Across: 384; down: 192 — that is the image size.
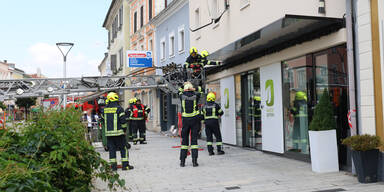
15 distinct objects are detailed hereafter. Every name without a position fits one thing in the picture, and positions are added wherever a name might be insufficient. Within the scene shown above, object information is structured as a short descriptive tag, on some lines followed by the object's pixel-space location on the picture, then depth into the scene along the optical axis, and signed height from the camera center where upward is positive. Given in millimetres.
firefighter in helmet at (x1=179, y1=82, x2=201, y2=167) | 10297 -46
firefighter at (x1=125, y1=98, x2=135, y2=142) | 17156 -225
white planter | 8172 -794
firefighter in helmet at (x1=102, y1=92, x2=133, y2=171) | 9914 -375
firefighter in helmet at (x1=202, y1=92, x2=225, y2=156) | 12484 -174
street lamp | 20547 +3368
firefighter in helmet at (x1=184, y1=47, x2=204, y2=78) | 13031 +1596
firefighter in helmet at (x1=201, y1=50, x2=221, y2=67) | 12938 +1735
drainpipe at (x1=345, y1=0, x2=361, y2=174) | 7695 +742
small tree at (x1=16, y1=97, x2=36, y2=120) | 67600 +2310
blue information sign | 23164 +3232
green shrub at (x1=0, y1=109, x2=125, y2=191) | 4348 -427
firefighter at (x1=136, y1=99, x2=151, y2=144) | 17453 -387
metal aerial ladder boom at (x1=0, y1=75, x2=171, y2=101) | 18855 +1430
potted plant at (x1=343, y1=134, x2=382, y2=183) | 6961 -769
